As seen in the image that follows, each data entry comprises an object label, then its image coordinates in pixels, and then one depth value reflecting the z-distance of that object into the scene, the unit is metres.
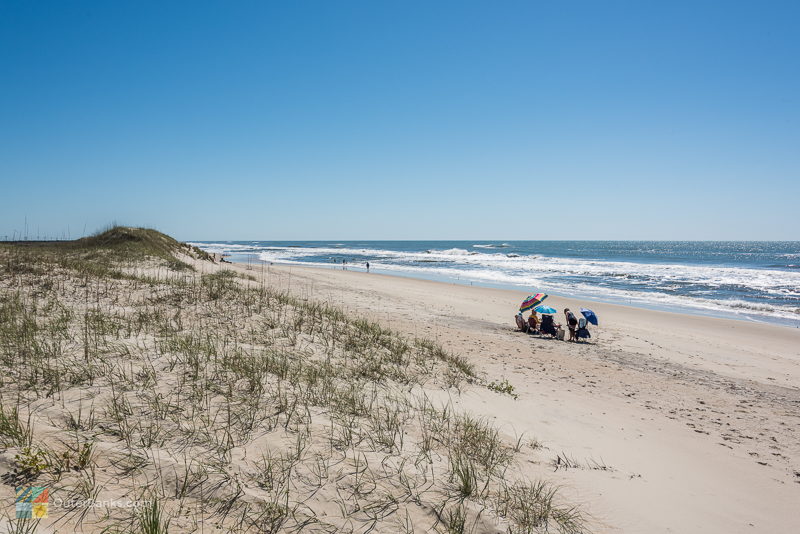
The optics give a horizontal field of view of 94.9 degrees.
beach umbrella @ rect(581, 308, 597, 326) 13.93
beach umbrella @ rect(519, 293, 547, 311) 15.31
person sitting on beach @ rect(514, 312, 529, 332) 14.84
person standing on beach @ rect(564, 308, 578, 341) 13.85
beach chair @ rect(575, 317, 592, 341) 13.66
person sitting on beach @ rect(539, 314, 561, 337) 14.20
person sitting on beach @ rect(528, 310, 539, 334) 14.57
